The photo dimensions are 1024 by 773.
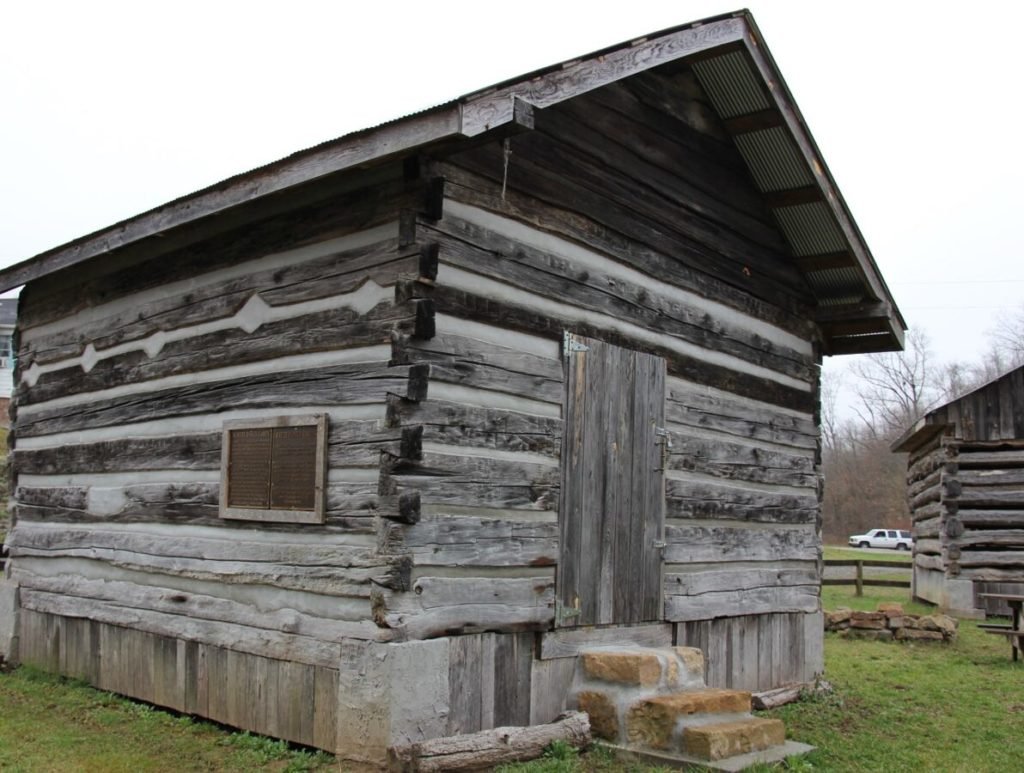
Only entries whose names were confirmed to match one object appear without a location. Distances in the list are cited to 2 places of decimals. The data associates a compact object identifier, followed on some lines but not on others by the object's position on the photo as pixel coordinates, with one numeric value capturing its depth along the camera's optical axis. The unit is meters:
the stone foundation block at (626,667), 7.25
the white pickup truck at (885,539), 48.44
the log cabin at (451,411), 6.55
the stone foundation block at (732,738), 6.69
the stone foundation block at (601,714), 7.18
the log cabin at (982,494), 17.02
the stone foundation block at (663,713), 6.90
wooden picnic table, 12.82
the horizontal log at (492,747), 5.99
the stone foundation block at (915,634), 14.30
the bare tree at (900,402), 59.22
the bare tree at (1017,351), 58.03
